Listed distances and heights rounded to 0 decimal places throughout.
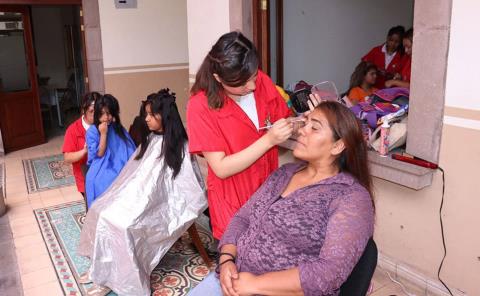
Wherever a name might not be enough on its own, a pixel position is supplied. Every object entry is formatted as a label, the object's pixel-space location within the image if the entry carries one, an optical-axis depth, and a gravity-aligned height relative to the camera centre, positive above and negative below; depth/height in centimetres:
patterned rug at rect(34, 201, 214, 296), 254 -130
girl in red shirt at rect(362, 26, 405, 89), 365 -10
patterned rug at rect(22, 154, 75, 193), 443 -127
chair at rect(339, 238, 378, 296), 127 -64
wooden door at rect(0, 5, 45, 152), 568 -36
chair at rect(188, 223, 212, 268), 264 -114
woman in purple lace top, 123 -52
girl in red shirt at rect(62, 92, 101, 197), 296 -55
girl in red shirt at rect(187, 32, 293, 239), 144 -25
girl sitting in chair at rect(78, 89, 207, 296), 227 -82
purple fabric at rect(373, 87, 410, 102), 257 -27
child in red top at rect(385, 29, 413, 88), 334 -20
